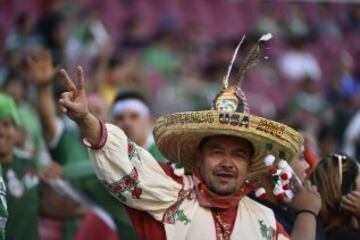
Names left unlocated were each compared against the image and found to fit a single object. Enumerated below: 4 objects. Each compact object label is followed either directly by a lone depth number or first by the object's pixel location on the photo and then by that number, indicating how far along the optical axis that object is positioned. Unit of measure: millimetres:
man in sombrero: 11211
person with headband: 17156
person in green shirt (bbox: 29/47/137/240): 17219
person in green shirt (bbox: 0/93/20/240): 15508
